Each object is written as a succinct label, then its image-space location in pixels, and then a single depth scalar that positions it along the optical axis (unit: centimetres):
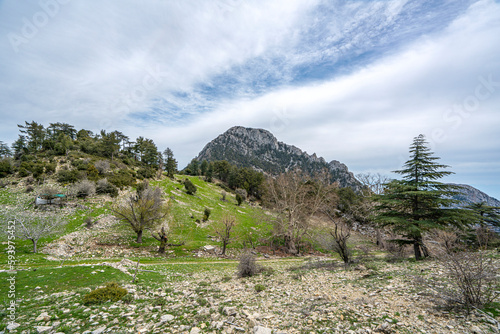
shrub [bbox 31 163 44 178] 3950
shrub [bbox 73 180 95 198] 3572
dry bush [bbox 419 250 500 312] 639
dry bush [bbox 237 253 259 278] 1426
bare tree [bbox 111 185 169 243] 2669
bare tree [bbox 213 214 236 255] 2716
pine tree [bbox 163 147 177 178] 7061
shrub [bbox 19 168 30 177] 4112
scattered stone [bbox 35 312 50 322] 706
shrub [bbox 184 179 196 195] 5288
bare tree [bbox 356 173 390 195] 3384
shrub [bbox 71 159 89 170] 4594
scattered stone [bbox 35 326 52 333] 635
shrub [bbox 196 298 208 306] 863
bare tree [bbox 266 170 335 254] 3095
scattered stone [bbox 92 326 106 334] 632
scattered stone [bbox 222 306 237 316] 742
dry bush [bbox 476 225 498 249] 1853
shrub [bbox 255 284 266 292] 1038
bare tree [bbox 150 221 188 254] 2495
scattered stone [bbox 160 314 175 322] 716
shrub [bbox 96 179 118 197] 3906
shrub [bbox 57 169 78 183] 3975
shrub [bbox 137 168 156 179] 5662
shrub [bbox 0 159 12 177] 4159
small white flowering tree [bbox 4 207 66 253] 2056
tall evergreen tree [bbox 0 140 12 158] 7331
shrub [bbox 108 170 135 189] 4331
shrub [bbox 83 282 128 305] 861
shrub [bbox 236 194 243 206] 5770
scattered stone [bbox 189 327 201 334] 623
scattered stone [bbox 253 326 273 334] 589
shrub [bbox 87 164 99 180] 4202
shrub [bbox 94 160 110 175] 4803
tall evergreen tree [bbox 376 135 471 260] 1551
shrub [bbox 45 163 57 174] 4279
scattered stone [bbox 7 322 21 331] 645
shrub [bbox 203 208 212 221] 3856
